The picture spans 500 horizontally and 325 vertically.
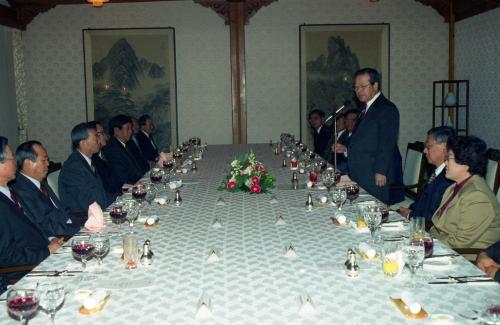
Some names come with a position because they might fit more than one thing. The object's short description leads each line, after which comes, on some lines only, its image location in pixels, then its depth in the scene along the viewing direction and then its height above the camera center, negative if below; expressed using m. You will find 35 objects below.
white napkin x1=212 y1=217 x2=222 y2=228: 3.48 -0.70
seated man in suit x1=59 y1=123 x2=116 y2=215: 4.96 -0.60
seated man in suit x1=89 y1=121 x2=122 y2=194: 5.83 -0.65
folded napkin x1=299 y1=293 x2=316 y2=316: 2.09 -0.71
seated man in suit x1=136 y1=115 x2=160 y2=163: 9.12 -0.57
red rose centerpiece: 4.50 -0.57
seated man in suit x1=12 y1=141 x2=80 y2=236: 4.09 -0.58
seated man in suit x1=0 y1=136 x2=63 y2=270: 3.45 -0.74
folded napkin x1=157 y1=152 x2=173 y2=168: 6.09 -0.56
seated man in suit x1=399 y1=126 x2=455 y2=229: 4.15 -0.56
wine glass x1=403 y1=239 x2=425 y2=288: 2.36 -0.61
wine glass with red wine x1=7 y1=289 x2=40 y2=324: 1.96 -0.64
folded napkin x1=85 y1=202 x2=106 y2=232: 3.41 -0.65
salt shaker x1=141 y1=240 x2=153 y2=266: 2.72 -0.68
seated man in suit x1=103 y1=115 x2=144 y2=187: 6.80 -0.56
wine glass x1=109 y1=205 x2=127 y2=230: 3.41 -0.62
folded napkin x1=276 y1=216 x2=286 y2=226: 3.50 -0.69
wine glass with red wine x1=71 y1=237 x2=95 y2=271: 2.60 -0.62
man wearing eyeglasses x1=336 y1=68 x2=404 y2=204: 5.43 -0.37
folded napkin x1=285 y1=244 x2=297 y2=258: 2.80 -0.70
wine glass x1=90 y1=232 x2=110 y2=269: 2.67 -0.63
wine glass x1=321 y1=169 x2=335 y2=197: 4.36 -0.57
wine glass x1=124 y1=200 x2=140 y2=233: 3.43 -0.61
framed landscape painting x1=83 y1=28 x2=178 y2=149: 10.75 +0.54
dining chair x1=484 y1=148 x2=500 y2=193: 4.38 -0.52
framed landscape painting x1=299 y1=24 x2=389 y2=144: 10.71 +0.74
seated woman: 3.38 -0.59
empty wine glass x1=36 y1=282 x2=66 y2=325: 2.02 -0.64
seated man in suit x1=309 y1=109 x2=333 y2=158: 8.94 -0.49
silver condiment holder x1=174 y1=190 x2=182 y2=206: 4.22 -0.67
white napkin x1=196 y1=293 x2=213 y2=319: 2.09 -0.71
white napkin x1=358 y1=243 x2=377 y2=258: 2.70 -0.67
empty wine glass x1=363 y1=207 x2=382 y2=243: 2.98 -0.58
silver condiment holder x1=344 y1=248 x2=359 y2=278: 2.50 -0.69
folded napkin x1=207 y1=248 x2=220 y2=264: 2.75 -0.70
